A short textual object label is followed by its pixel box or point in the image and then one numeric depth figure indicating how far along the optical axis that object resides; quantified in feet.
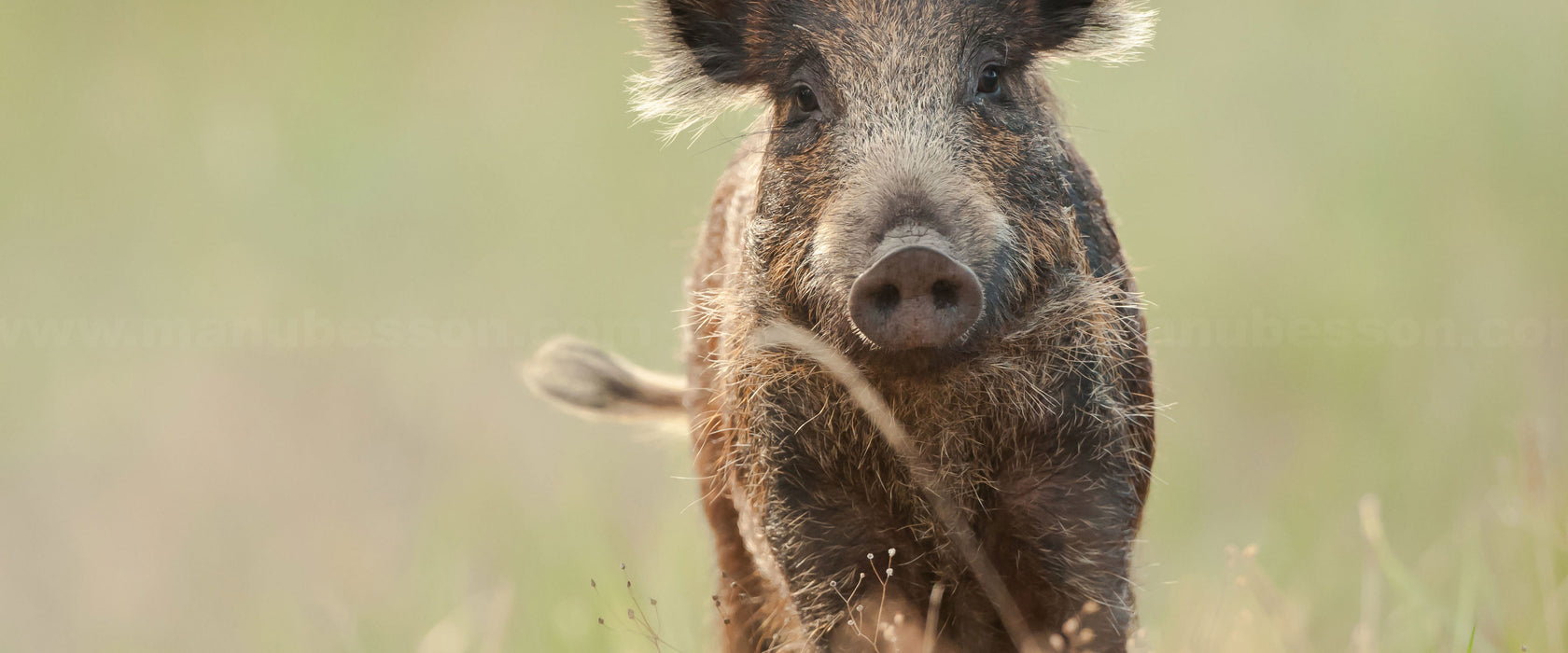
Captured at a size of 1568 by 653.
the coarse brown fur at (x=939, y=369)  24.68
